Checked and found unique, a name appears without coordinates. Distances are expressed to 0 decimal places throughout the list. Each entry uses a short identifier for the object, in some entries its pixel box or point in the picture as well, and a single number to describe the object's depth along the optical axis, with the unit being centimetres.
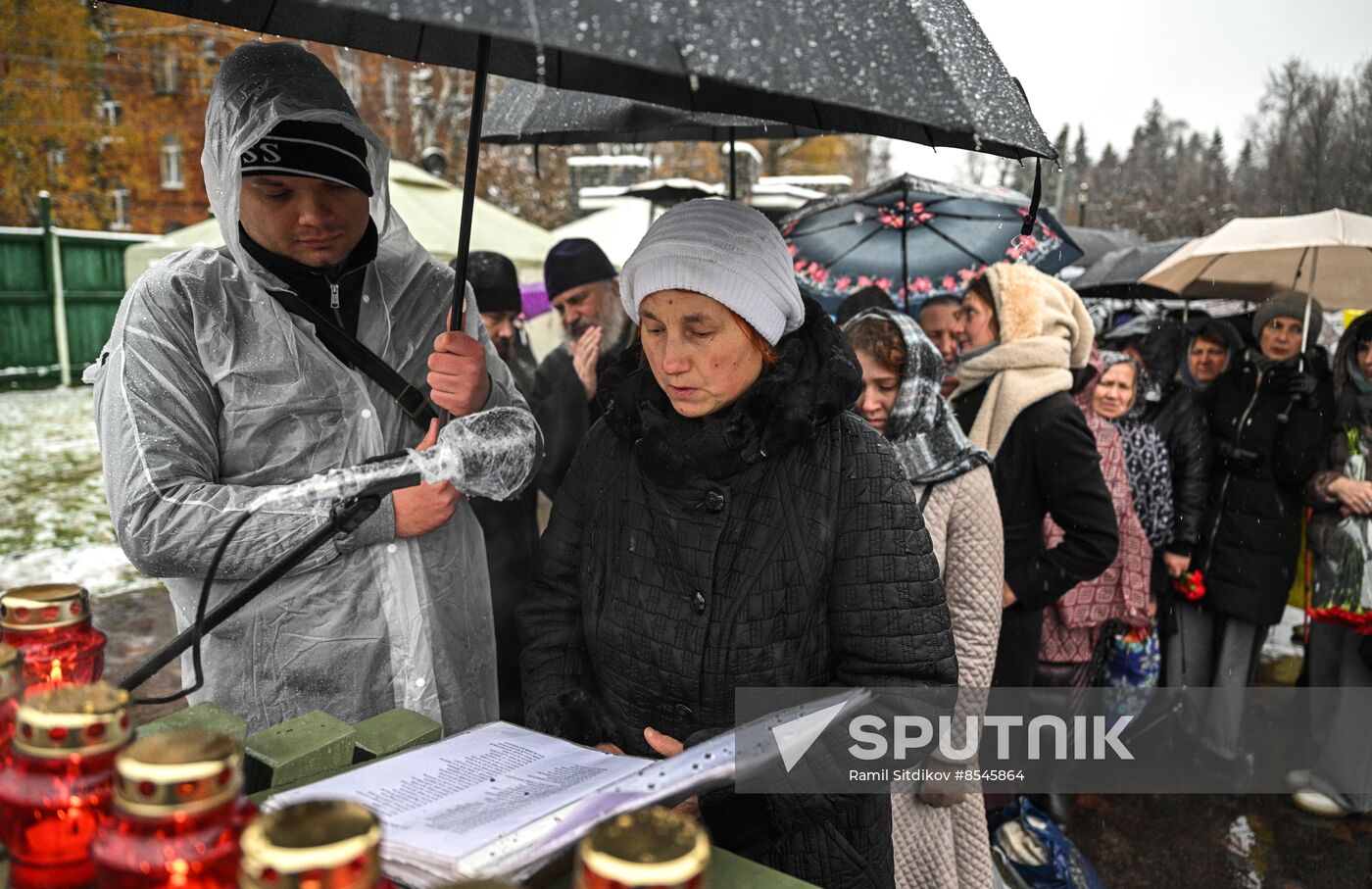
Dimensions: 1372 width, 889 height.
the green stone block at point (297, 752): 116
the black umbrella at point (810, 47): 83
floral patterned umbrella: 449
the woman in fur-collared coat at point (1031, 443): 306
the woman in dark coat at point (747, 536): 153
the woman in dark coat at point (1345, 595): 377
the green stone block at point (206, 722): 114
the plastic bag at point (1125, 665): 402
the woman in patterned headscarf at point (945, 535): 229
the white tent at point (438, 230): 686
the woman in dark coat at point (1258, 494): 417
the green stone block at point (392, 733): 127
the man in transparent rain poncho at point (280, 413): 164
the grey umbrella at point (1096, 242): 906
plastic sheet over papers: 92
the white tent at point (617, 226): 802
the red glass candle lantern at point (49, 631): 96
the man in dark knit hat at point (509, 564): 319
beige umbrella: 401
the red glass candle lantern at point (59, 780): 75
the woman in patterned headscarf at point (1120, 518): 373
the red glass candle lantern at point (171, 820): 65
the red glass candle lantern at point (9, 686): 85
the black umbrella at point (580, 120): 308
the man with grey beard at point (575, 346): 364
